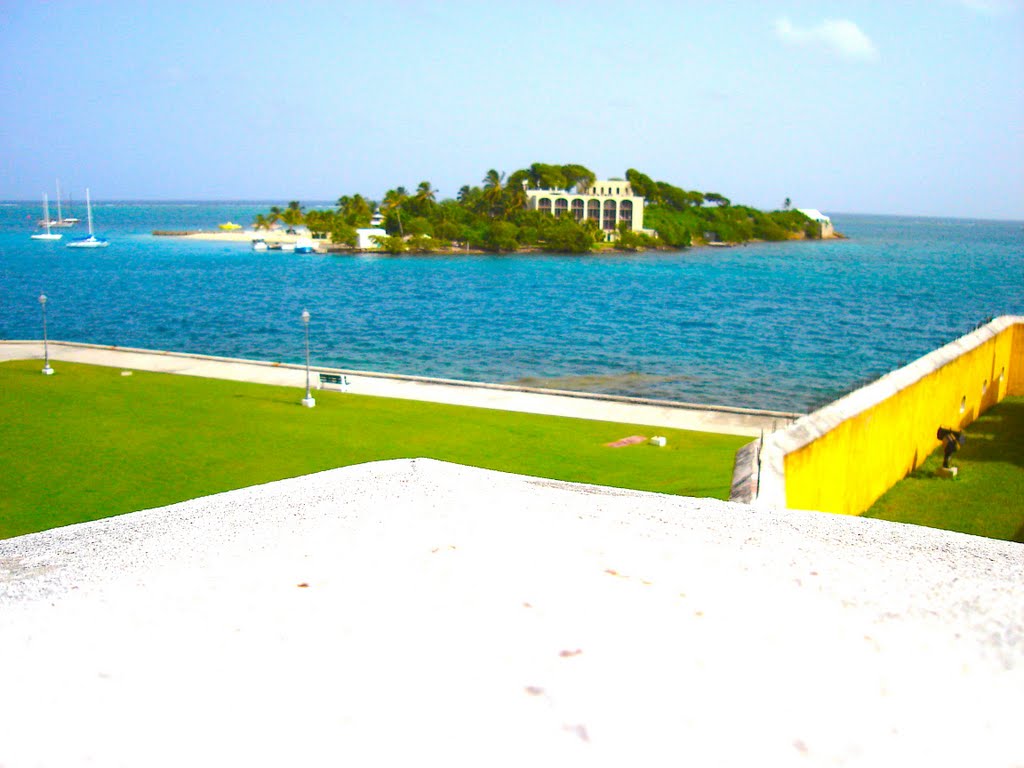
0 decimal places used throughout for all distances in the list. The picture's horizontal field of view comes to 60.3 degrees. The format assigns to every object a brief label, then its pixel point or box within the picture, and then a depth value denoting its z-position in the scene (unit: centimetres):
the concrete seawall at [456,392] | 2153
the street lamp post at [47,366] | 2594
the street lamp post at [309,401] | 2184
